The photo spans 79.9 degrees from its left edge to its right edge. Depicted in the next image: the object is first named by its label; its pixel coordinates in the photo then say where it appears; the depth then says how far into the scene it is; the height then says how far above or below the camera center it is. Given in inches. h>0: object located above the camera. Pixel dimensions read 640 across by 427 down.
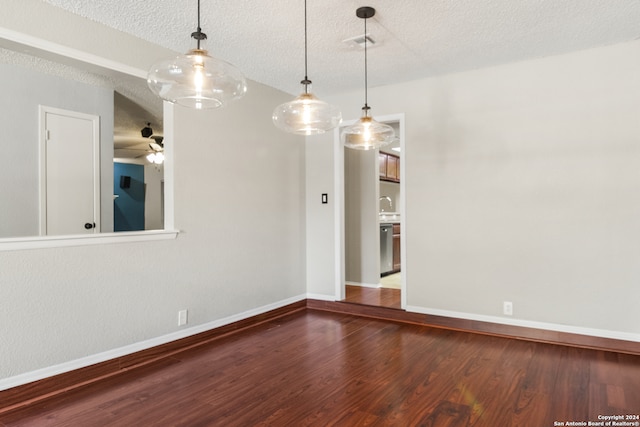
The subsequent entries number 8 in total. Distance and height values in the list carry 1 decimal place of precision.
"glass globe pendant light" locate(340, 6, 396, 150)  109.0 +25.0
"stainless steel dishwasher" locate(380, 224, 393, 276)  250.2 -21.2
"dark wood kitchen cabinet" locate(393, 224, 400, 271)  262.4 -21.4
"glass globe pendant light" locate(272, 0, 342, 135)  91.8 +25.0
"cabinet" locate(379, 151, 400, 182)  256.8 +34.8
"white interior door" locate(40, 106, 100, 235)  148.5 +19.1
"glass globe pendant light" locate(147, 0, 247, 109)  72.3 +27.2
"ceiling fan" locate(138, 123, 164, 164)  278.4 +51.8
